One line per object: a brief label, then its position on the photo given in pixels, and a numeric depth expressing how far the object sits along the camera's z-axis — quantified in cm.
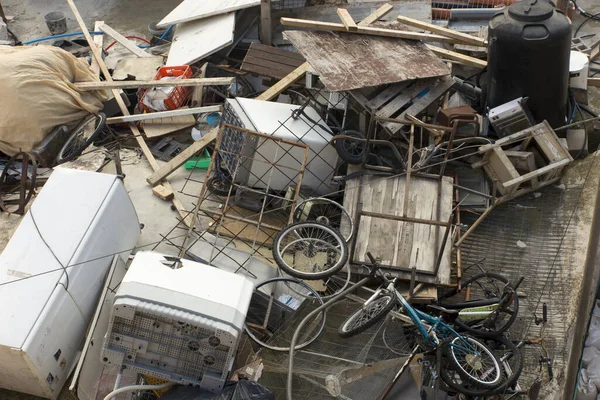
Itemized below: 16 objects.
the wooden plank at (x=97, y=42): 1215
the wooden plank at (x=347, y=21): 1027
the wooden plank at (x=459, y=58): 1067
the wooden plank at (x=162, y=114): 1070
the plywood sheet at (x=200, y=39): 1162
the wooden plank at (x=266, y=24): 1188
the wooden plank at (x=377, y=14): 1142
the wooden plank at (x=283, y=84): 1069
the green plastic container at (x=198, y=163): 1036
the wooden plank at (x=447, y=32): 1090
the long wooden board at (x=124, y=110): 970
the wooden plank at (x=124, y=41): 1277
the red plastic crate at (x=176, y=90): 1116
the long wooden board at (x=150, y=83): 1087
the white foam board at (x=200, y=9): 1202
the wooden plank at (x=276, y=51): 1140
